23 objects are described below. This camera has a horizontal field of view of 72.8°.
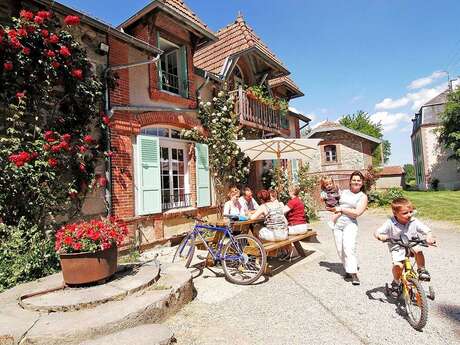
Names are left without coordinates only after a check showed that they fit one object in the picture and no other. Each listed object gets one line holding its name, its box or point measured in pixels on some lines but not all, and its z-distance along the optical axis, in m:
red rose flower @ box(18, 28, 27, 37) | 4.87
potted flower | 3.68
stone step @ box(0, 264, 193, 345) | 2.73
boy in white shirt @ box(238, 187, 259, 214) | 7.33
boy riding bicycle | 3.46
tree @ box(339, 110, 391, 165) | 52.44
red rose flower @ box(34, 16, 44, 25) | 5.04
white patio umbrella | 8.41
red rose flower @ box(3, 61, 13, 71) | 4.74
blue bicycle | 4.64
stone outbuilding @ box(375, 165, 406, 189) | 42.09
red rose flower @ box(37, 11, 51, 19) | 5.09
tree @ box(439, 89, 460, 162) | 24.98
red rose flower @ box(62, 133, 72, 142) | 5.33
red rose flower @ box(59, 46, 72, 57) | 5.39
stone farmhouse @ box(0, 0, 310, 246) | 6.45
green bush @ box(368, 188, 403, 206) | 15.41
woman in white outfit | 4.54
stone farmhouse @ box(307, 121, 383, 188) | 23.88
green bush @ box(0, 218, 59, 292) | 4.44
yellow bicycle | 3.00
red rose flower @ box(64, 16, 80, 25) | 5.41
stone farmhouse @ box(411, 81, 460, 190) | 30.03
